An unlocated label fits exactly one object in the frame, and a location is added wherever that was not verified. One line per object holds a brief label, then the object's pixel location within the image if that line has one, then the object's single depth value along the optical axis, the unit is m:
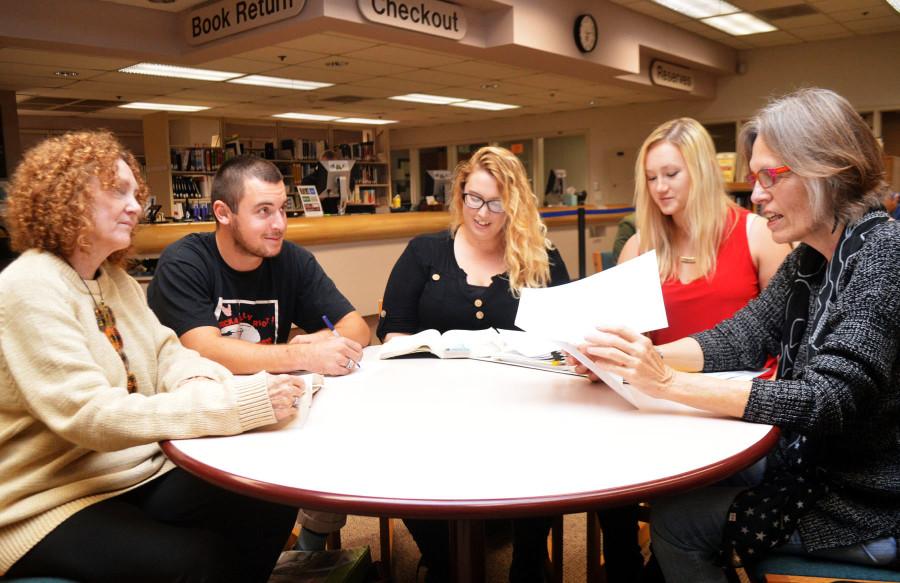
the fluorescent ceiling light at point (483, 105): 11.31
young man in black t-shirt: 1.96
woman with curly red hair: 1.21
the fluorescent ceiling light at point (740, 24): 8.17
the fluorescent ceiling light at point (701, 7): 7.53
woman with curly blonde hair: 2.35
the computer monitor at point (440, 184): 6.09
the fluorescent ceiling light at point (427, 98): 10.35
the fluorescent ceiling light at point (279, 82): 8.46
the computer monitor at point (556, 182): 9.30
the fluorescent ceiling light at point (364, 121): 12.81
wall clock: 7.36
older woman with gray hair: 1.21
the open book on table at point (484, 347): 1.79
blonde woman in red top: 2.18
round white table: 0.95
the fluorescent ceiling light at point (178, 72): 7.58
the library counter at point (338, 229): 3.36
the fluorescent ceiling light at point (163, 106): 10.29
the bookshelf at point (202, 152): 11.25
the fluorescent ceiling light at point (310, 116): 11.71
